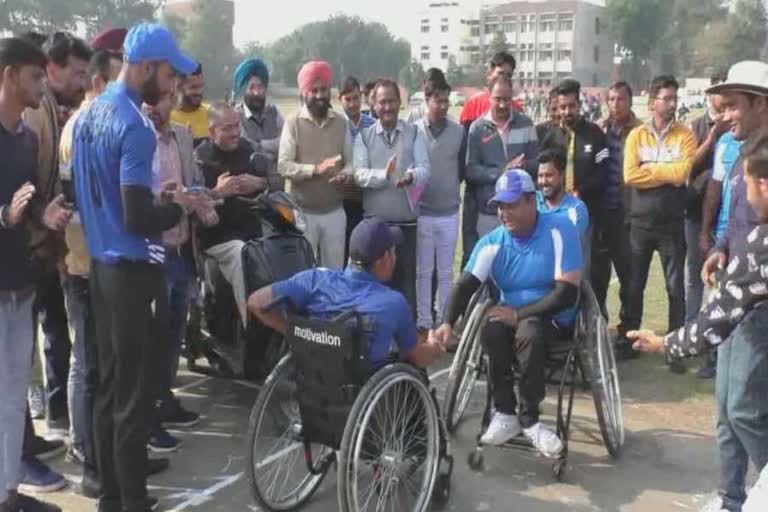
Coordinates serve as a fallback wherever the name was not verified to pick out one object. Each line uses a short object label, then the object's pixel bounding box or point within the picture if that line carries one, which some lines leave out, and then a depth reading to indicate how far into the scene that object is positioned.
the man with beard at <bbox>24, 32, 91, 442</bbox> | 3.71
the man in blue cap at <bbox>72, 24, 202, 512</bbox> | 3.04
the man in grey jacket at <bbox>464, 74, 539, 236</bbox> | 6.01
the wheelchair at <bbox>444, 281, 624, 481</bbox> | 4.06
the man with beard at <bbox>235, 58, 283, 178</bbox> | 6.02
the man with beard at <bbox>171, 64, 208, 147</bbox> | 5.43
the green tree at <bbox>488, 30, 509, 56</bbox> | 97.97
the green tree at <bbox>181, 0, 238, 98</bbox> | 91.50
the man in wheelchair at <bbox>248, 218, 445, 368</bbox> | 3.33
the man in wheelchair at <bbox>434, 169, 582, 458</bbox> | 4.01
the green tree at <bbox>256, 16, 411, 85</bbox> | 100.50
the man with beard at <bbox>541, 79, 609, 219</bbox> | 5.90
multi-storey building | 104.06
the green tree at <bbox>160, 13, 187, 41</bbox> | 95.11
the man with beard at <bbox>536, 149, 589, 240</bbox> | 4.84
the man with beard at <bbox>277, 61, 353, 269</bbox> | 5.54
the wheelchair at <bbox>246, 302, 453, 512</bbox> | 3.23
